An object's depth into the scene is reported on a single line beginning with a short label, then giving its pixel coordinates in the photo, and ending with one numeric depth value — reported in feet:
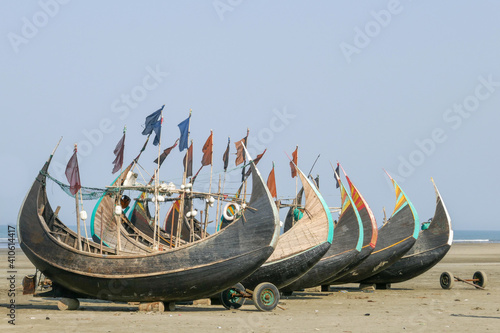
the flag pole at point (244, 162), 78.09
